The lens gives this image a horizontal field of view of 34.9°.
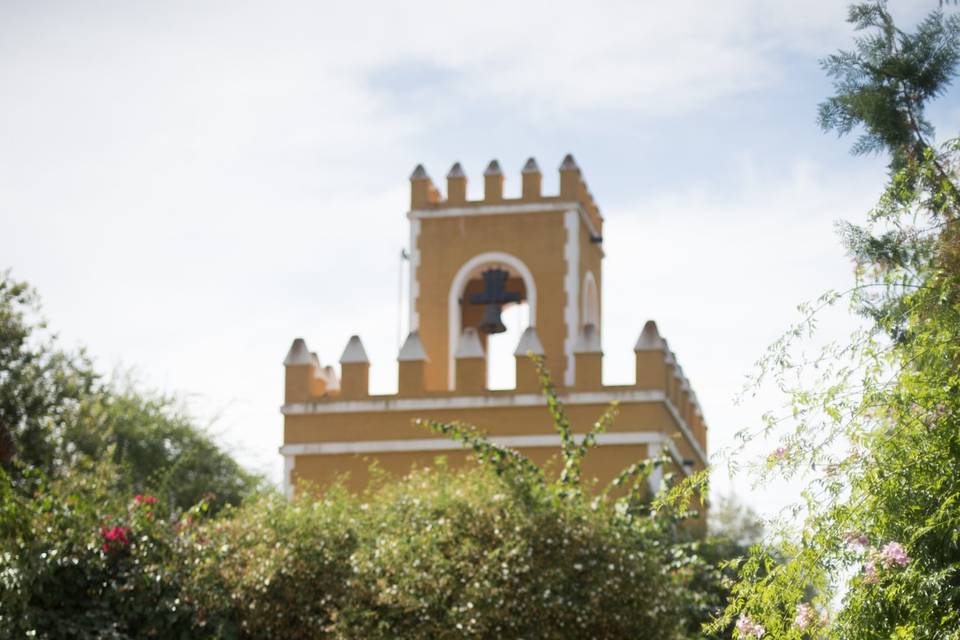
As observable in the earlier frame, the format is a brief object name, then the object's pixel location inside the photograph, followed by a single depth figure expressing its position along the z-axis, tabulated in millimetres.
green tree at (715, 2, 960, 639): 5629
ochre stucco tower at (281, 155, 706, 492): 20891
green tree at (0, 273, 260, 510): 21125
